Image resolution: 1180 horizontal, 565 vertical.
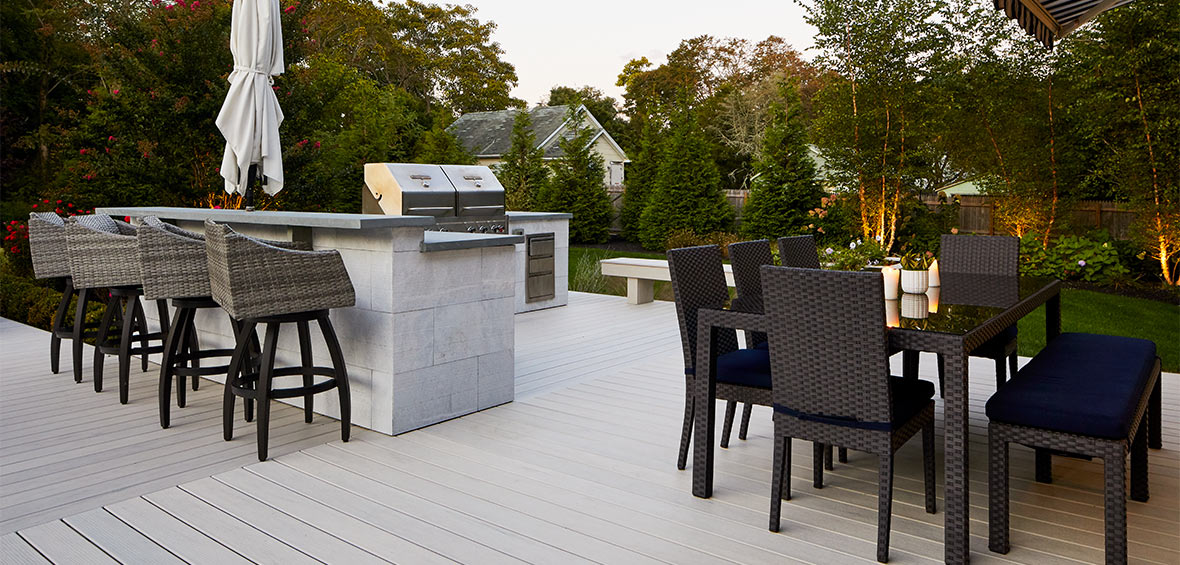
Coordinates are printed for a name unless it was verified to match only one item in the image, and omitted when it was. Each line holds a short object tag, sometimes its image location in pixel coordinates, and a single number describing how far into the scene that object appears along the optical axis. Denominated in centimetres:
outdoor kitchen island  363
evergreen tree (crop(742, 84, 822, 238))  1315
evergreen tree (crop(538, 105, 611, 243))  1536
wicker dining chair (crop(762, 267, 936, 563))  239
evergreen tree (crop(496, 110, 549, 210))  1548
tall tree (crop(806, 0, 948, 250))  1054
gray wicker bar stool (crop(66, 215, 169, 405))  411
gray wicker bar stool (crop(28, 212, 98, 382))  471
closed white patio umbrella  455
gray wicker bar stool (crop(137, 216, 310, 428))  367
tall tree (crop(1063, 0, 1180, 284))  831
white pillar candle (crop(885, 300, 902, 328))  266
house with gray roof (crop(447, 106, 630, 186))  2109
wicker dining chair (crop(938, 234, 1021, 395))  418
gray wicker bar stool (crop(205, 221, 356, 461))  323
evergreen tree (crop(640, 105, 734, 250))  1422
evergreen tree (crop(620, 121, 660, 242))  1561
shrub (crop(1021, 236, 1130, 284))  957
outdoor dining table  239
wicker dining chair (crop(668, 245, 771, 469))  303
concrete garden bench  780
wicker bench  230
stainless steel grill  651
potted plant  315
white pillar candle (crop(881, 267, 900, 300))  315
